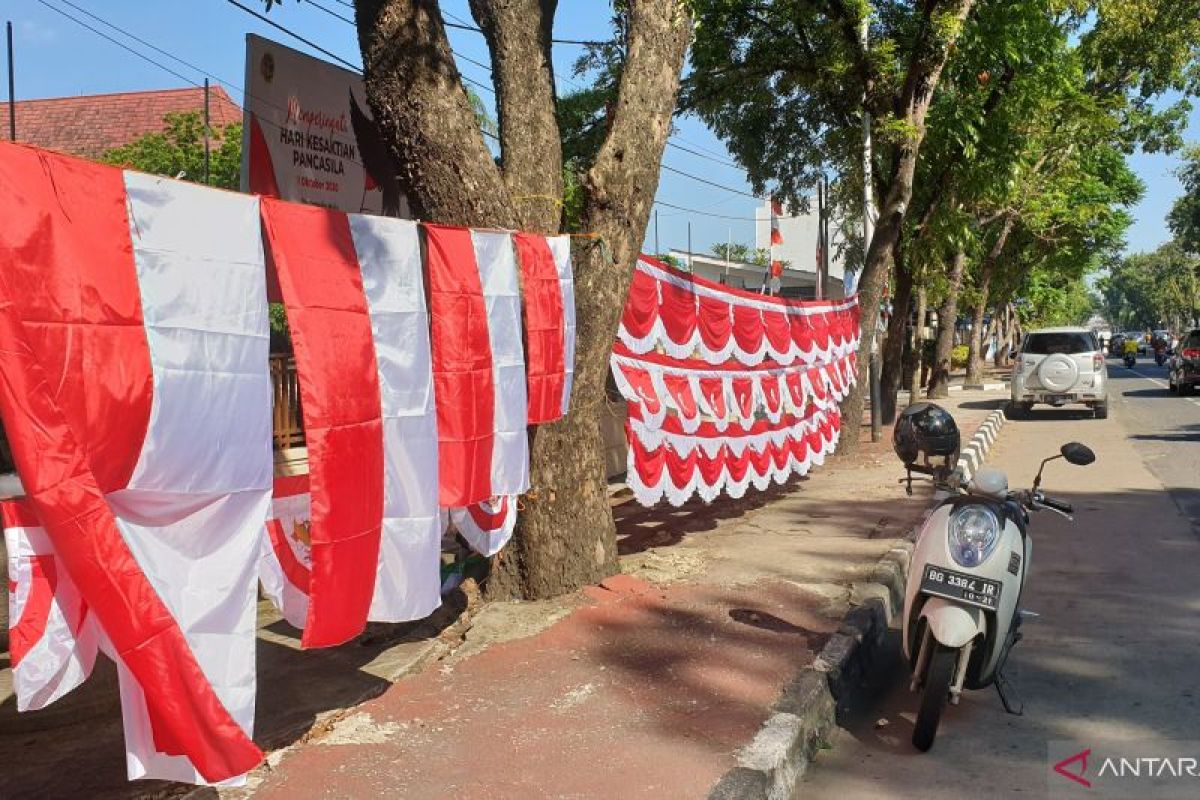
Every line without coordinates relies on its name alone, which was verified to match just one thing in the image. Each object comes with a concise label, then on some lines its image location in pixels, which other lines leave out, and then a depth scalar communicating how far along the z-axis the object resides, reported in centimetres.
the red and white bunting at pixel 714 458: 696
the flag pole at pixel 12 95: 1016
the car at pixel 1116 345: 6140
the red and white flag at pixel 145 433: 282
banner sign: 841
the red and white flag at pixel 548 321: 539
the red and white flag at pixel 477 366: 461
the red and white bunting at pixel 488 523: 537
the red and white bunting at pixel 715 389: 685
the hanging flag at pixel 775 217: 1816
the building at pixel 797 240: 5003
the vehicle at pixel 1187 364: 2388
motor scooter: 427
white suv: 1889
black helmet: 510
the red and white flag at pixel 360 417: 374
